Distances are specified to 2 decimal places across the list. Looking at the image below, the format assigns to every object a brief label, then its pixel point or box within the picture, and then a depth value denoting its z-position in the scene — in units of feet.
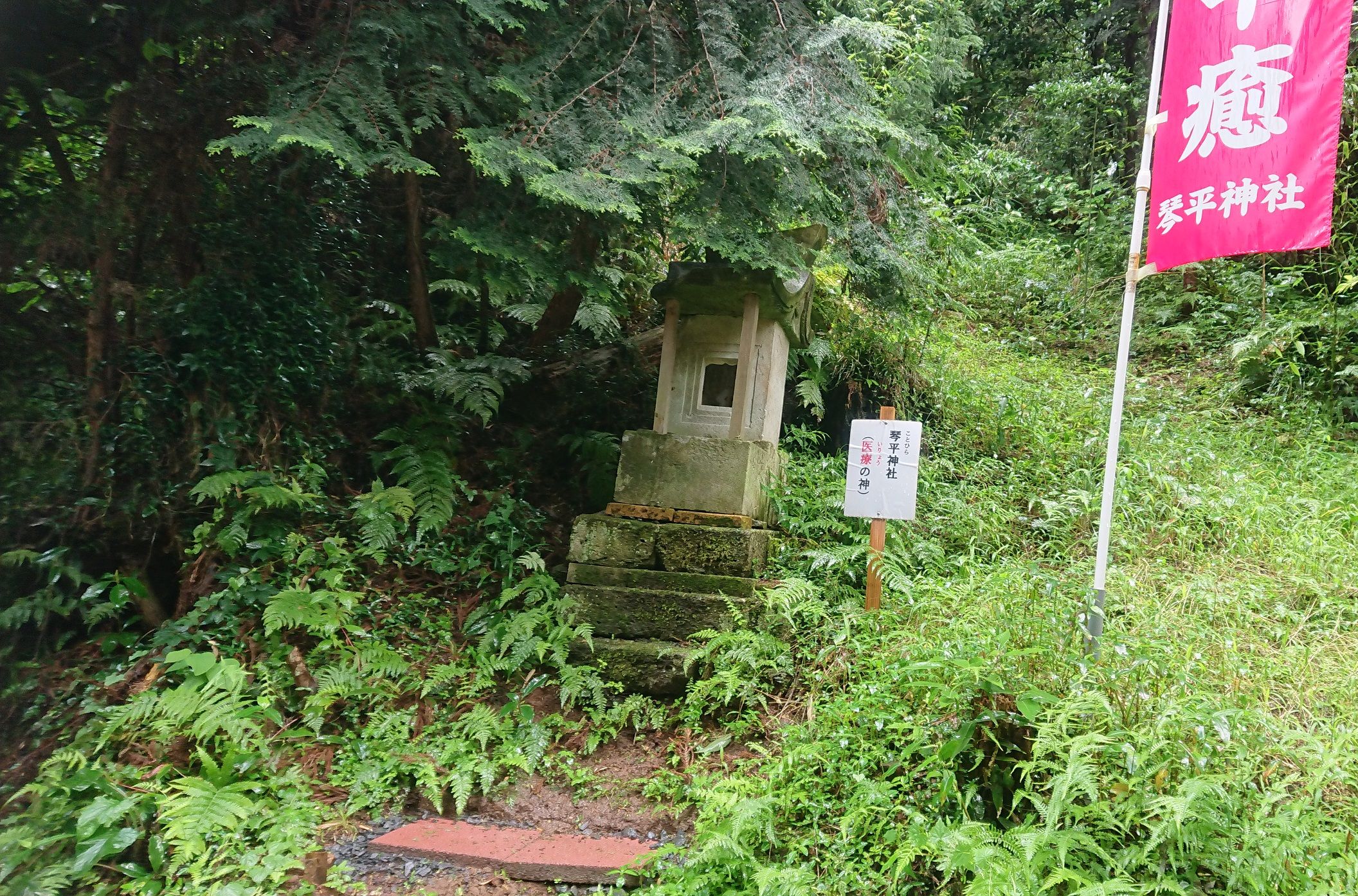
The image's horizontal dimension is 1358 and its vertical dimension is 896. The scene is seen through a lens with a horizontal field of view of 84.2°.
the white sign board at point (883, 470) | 13.98
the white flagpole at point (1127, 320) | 10.71
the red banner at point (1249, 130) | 9.87
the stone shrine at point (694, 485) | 14.48
